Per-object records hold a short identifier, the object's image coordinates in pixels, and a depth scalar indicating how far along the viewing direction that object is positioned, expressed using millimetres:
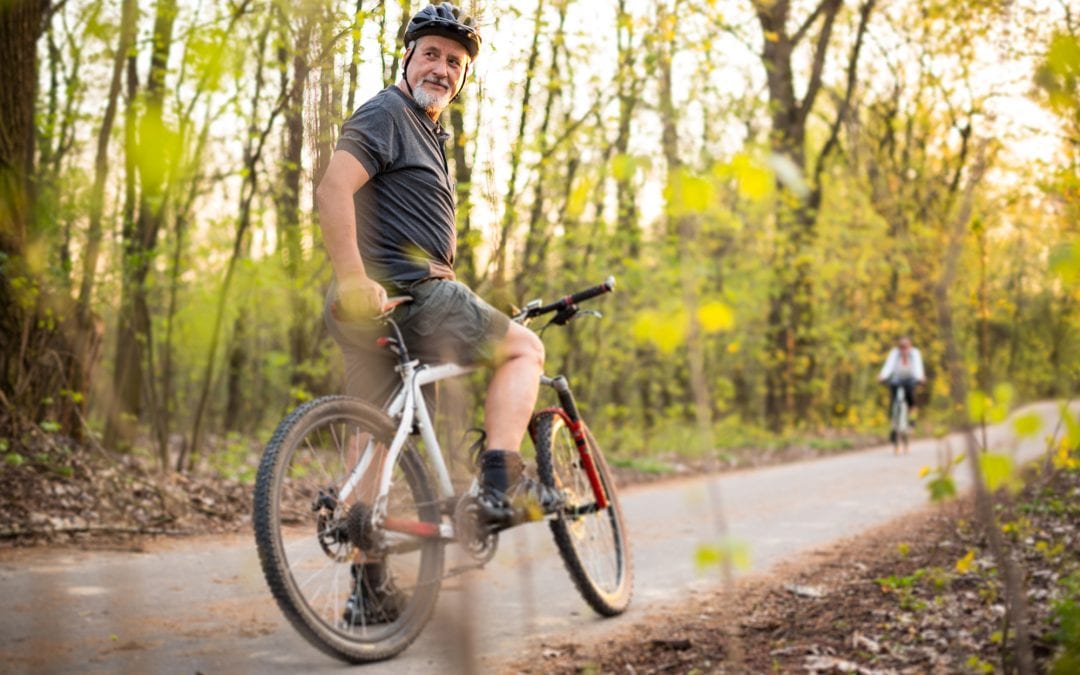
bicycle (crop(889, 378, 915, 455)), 15922
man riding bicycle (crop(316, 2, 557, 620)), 3314
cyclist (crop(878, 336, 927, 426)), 16484
